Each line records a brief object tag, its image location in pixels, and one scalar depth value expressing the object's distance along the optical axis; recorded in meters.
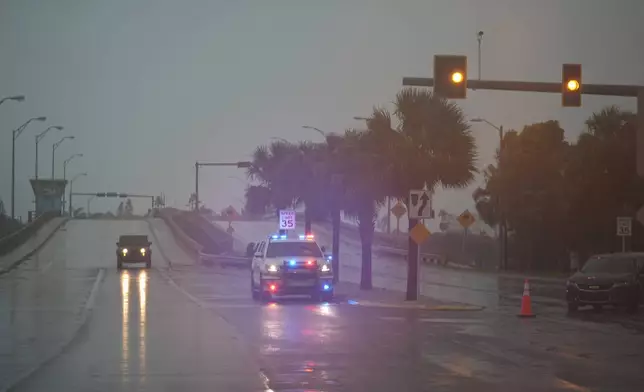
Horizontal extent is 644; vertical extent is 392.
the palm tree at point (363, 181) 33.47
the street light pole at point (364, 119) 35.10
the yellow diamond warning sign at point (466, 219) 55.31
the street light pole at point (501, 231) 57.95
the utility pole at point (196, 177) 89.44
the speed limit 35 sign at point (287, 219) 45.88
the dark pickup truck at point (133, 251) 61.69
